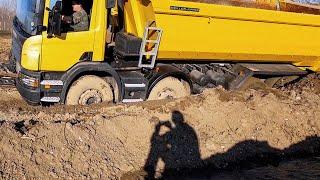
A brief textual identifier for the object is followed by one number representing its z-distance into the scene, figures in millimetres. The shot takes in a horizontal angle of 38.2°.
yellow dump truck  8172
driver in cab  8359
